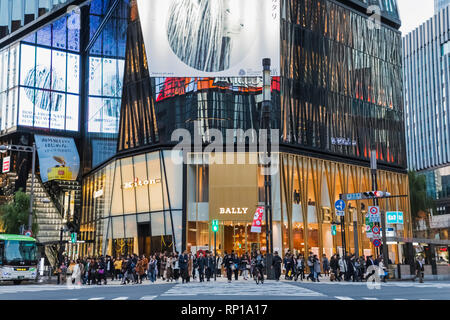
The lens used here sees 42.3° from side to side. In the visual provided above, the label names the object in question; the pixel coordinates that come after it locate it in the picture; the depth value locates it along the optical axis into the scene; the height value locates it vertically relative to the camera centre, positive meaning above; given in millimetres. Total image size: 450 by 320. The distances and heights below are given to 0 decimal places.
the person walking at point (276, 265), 32112 -1198
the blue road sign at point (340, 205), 34625 +2187
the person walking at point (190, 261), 35444 -996
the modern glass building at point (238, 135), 47531 +9756
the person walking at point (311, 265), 33469 -1280
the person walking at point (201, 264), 32594 -1135
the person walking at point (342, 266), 33844 -1394
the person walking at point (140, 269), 33212 -1315
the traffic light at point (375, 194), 32281 +2607
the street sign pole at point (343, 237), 36650 +279
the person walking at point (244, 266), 34125 -1330
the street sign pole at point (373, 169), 35712 +4420
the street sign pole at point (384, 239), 32156 +113
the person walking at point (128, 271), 32094 -1368
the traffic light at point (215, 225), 38406 +1273
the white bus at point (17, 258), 35188 -632
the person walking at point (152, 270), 33344 -1385
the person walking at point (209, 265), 33709 -1203
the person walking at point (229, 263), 31484 -1044
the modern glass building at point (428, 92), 119500 +31793
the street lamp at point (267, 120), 31594 +6618
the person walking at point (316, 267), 33031 -1391
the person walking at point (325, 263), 38266 -1360
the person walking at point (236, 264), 33334 -1143
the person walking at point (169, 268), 34406 -1347
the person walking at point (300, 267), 35022 -1451
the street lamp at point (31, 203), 39303 +3037
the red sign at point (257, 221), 30250 +1202
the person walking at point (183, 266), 31656 -1138
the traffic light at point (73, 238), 42250 +660
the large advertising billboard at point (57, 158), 64688 +10068
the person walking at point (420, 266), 29639 -1309
